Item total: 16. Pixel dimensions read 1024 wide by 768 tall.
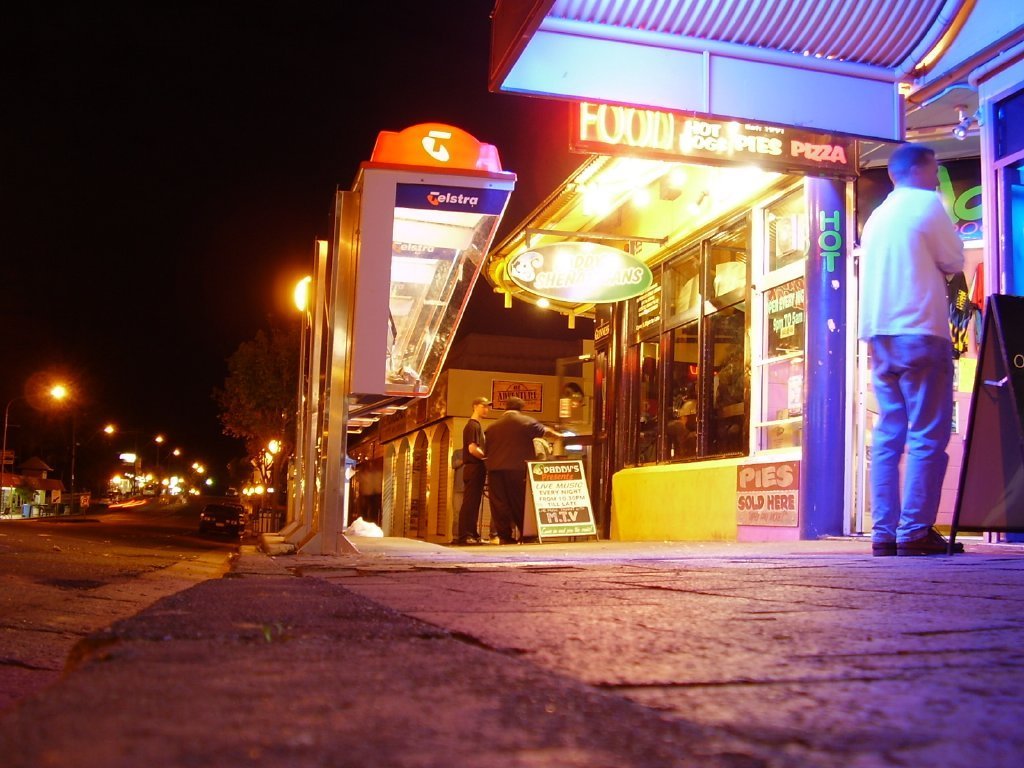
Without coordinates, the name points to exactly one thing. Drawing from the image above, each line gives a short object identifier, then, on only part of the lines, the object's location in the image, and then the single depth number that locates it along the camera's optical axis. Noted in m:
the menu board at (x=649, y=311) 13.49
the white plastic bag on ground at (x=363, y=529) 12.81
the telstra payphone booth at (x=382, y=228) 6.30
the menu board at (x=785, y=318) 9.64
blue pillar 8.97
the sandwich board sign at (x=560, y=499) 11.77
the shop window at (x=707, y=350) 11.07
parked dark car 36.84
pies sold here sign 9.23
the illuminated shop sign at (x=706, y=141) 8.15
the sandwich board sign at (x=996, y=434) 5.50
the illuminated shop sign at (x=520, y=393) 26.89
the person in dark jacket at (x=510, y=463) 11.95
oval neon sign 11.94
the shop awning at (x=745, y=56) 7.43
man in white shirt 5.44
